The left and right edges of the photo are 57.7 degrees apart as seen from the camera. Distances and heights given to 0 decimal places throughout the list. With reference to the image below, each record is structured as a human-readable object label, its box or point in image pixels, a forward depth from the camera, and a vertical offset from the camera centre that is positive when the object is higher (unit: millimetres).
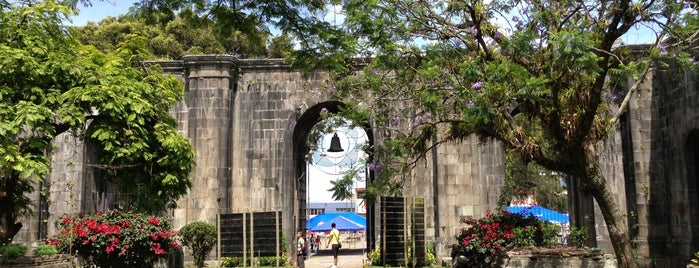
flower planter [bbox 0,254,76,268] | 10750 -900
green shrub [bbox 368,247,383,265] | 17062 -1362
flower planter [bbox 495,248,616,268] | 11820 -1031
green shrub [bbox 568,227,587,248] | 16144 -838
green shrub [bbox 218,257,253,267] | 17094 -1461
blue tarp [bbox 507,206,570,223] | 25141 -471
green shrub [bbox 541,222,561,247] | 13460 -644
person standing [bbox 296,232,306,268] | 16844 -1156
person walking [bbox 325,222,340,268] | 18262 -979
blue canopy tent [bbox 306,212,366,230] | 29797 -579
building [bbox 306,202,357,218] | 53125 -63
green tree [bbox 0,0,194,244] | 9742 +1672
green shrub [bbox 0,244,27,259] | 10820 -695
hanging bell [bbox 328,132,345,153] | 19500 +1877
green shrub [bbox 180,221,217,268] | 16719 -789
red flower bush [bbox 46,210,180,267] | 11688 -553
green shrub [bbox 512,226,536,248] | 13195 -668
